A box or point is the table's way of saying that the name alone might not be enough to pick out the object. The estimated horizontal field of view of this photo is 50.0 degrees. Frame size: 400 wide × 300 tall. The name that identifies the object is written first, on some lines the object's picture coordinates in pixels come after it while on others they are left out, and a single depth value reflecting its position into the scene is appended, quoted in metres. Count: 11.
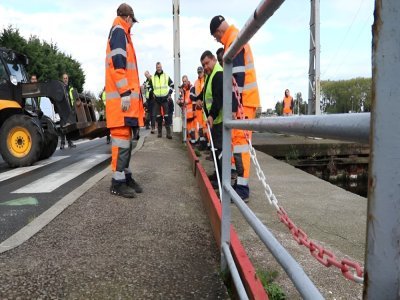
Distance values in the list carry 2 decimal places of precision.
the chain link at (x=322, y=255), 1.05
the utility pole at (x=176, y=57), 13.12
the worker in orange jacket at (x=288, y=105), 20.75
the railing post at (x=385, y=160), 0.74
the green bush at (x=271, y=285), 2.32
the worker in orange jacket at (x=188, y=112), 12.05
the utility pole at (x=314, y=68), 12.18
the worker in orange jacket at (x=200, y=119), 10.12
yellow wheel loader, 8.33
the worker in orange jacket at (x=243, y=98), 4.63
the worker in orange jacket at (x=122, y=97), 4.70
